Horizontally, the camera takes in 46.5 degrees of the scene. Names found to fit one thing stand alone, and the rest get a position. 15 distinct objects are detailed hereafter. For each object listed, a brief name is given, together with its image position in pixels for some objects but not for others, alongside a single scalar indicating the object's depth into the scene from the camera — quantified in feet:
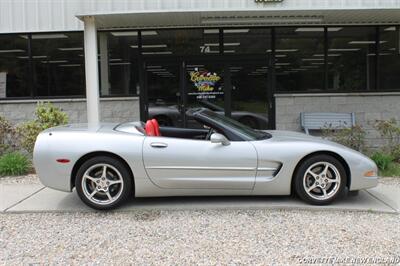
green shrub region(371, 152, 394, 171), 25.82
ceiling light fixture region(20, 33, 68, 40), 34.68
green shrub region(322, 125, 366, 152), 27.84
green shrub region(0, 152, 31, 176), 25.84
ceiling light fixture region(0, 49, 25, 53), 34.96
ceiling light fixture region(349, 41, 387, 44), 34.38
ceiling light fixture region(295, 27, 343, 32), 34.22
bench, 33.55
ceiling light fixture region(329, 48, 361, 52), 34.40
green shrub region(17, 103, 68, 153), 27.22
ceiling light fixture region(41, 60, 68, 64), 34.76
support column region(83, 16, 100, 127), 28.53
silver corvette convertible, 17.87
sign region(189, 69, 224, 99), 34.12
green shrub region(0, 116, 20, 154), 28.35
